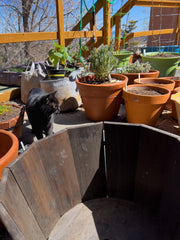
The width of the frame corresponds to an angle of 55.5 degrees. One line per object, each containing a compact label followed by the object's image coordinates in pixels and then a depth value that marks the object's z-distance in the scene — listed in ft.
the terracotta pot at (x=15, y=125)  5.09
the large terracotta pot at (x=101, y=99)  6.46
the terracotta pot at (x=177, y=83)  7.85
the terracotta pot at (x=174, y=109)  6.67
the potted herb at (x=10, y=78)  9.90
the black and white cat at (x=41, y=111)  5.24
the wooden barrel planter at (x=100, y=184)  3.00
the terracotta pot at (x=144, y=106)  5.81
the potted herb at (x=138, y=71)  8.12
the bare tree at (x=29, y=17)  13.34
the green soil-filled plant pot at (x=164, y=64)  9.10
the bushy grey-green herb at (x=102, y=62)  6.70
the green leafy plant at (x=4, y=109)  5.92
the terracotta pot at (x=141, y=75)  8.06
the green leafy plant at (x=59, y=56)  8.44
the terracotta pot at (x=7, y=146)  3.32
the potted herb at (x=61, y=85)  7.79
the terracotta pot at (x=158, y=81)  7.33
